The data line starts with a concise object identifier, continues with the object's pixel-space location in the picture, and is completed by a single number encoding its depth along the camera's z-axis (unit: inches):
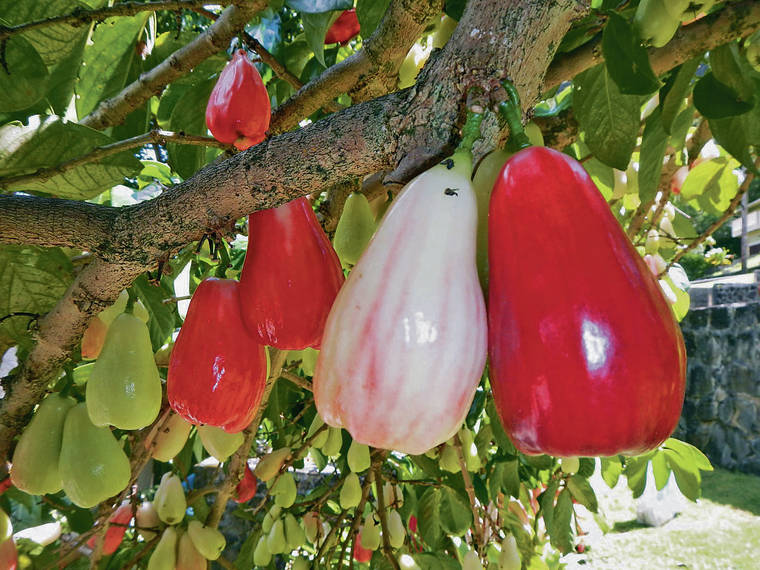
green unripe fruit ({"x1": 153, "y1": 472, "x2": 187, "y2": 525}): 36.7
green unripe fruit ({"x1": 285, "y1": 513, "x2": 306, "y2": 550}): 40.0
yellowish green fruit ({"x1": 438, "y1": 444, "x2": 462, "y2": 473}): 40.1
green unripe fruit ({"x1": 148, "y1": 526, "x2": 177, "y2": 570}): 33.4
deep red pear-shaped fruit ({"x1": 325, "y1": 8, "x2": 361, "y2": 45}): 34.5
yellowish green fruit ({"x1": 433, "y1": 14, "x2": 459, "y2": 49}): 25.9
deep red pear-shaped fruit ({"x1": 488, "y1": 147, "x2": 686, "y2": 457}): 9.4
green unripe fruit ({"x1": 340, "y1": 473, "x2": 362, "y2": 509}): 40.4
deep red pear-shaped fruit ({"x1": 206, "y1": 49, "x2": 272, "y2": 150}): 26.5
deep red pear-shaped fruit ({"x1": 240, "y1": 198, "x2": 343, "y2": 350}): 16.4
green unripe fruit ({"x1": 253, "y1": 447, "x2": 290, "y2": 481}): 39.4
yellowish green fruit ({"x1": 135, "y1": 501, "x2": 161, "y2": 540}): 39.2
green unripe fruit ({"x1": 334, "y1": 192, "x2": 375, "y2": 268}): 23.9
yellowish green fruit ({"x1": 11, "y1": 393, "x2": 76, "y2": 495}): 22.8
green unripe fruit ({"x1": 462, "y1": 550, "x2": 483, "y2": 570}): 34.4
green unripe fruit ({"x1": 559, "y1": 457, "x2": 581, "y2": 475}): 39.0
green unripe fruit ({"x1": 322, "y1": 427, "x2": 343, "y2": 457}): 38.0
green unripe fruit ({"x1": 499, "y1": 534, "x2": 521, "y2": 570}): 39.3
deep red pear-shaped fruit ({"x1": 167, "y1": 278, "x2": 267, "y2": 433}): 17.4
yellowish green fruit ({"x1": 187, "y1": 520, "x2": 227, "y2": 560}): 35.1
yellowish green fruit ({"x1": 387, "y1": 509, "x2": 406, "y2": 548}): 41.4
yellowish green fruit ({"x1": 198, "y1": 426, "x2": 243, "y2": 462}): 27.6
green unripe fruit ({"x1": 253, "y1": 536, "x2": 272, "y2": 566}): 40.3
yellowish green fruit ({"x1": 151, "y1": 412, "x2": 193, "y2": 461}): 29.7
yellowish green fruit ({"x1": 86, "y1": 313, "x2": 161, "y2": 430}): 20.6
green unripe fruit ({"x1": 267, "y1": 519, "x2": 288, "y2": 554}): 39.4
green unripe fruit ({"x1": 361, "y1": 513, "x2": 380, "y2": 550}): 42.3
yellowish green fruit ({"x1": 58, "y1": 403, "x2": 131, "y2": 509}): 22.0
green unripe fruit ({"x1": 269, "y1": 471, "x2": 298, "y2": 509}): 40.0
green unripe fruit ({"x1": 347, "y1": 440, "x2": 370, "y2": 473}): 35.8
